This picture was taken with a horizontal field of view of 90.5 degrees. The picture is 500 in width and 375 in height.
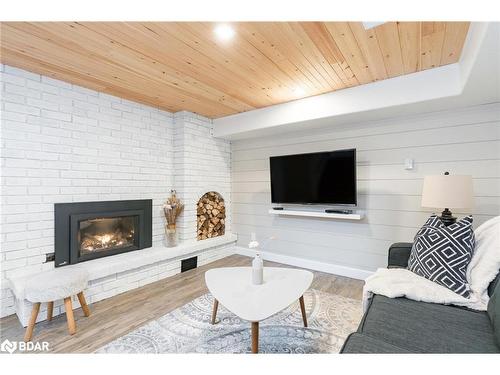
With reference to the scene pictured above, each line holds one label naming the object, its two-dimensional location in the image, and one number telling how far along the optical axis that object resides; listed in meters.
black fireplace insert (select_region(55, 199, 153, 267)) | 2.52
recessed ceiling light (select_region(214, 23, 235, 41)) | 1.71
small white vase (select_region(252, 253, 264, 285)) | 1.91
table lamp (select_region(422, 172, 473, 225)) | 2.07
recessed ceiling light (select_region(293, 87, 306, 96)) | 2.78
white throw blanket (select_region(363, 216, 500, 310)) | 1.51
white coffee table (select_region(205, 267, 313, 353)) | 1.49
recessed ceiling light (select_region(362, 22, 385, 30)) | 1.66
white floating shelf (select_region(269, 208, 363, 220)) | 2.98
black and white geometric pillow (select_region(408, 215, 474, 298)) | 1.65
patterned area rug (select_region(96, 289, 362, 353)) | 1.76
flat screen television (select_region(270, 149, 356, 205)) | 3.00
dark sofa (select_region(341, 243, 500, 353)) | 1.11
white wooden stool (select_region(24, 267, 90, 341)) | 1.88
